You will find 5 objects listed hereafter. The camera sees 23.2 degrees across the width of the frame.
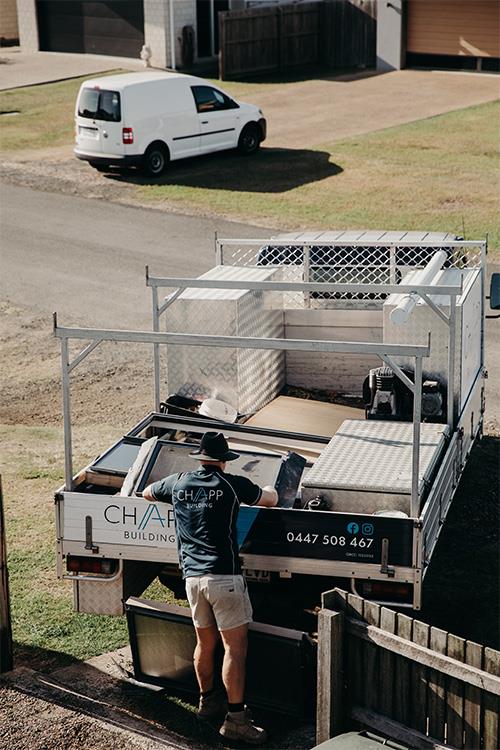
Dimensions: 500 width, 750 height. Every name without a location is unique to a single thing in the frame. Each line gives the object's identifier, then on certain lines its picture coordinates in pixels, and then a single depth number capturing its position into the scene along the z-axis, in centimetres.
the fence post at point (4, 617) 789
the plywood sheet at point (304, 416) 979
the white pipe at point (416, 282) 853
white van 2338
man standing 715
